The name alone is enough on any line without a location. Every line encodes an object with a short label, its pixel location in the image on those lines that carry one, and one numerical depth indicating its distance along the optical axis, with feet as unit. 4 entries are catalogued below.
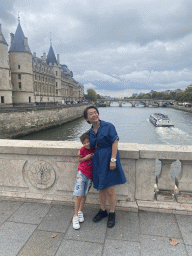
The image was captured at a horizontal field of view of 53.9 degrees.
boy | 8.53
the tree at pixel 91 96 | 390.62
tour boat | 106.87
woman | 7.96
